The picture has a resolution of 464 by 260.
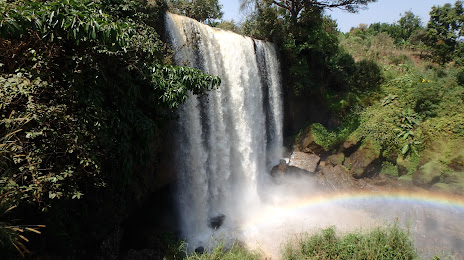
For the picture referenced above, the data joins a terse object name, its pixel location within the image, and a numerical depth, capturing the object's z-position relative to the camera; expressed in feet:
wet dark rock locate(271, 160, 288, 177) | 46.42
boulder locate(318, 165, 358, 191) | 44.75
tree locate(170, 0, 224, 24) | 49.30
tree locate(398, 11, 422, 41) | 112.47
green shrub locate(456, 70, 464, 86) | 50.70
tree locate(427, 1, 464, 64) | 67.57
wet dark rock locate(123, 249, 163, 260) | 21.71
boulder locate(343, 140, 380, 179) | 46.09
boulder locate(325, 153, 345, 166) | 48.85
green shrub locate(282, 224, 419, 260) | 21.27
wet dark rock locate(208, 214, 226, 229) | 32.99
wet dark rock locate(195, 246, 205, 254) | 25.80
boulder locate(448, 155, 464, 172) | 39.86
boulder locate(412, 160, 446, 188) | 40.60
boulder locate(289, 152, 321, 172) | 46.76
